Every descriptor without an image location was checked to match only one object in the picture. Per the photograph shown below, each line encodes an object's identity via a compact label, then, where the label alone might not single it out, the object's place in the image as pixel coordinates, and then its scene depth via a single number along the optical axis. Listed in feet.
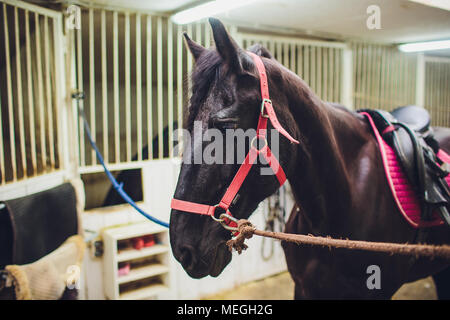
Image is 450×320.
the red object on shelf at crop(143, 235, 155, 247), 9.64
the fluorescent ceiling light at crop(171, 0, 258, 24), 7.91
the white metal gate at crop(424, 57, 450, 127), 16.34
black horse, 3.65
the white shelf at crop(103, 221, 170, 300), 8.78
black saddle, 5.06
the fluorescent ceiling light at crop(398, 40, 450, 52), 9.71
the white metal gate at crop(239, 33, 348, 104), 12.67
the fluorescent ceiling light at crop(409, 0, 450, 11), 6.10
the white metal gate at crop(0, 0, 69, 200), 7.32
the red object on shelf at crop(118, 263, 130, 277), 9.07
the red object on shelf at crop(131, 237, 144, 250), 9.42
